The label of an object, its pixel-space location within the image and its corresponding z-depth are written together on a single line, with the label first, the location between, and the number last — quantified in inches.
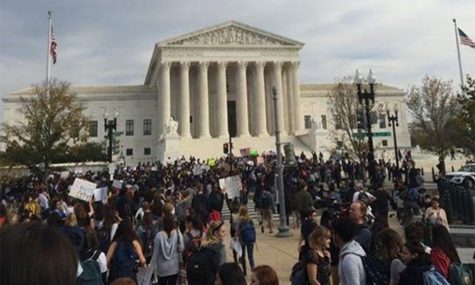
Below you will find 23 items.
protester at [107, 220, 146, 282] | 255.1
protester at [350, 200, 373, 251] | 246.8
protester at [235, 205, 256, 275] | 425.4
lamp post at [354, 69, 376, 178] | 752.5
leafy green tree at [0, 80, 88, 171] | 1482.5
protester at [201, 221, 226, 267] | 268.4
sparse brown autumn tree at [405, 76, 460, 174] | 1841.8
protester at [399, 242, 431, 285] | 175.9
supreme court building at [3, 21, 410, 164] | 2716.5
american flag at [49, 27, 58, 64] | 1412.4
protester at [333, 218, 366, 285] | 195.3
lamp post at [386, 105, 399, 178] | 1469.1
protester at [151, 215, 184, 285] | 291.3
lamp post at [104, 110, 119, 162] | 1080.8
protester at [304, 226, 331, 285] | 206.8
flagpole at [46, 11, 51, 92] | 1428.0
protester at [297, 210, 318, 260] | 342.0
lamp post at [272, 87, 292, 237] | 671.8
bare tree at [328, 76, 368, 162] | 1688.0
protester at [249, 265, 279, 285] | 154.6
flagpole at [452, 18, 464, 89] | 1583.4
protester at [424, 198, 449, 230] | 388.8
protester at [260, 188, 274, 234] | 706.2
